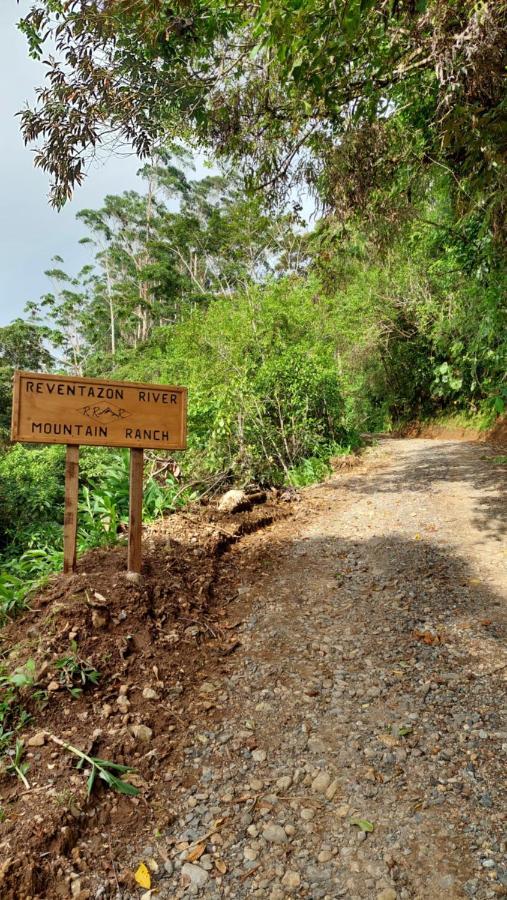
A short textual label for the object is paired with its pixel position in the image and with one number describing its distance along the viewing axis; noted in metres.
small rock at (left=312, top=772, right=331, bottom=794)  1.78
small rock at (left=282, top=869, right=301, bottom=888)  1.45
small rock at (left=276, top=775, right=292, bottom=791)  1.80
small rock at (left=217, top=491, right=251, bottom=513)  5.23
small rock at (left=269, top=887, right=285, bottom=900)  1.42
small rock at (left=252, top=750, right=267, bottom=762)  1.95
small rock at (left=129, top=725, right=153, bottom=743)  2.02
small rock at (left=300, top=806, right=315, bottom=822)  1.67
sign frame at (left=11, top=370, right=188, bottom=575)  2.65
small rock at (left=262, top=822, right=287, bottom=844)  1.59
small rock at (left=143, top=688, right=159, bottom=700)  2.23
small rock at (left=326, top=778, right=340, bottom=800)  1.75
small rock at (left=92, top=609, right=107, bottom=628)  2.47
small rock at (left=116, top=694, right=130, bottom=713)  2.12
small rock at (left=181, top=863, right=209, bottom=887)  1.48
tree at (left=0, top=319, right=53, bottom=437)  28.53
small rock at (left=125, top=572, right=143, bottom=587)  2.90
